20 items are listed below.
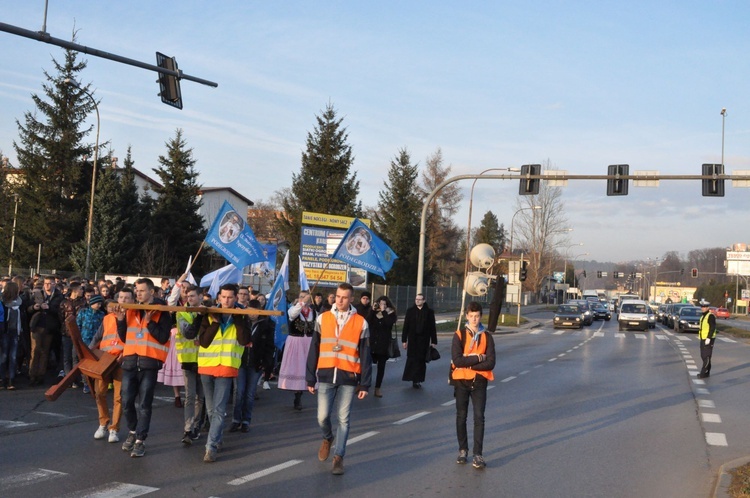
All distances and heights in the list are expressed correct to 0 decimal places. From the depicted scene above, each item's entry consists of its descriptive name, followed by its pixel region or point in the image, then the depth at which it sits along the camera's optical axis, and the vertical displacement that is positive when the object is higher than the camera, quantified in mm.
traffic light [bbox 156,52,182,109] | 15195 +3580
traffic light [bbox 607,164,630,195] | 23016 +3249
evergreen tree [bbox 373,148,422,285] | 59156 +5205
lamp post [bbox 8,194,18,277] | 46309 +1398
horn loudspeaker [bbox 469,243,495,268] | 22645 +917
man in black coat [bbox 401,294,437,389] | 15602 -1020
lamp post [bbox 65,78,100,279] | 33662 +2201
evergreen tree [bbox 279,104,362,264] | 50438 +6338
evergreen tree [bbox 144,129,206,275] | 51625 +4081
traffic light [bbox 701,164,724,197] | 22734 +3314
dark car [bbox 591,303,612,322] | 66875 -1487
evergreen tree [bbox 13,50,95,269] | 46469 +5332
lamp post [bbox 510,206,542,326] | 47250 -596
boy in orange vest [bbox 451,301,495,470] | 8695 -921
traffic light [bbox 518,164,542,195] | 22984 +3101
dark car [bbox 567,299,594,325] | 54125 -1219
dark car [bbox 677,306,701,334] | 44562 -1179
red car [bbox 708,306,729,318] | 82688 -1314
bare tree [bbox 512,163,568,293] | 77812 +5578
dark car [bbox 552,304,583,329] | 48844 -1516
